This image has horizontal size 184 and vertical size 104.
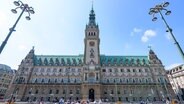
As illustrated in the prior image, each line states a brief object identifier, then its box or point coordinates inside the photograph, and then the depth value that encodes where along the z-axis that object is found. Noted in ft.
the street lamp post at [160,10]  51.08
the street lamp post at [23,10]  52.15
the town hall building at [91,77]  225.15
